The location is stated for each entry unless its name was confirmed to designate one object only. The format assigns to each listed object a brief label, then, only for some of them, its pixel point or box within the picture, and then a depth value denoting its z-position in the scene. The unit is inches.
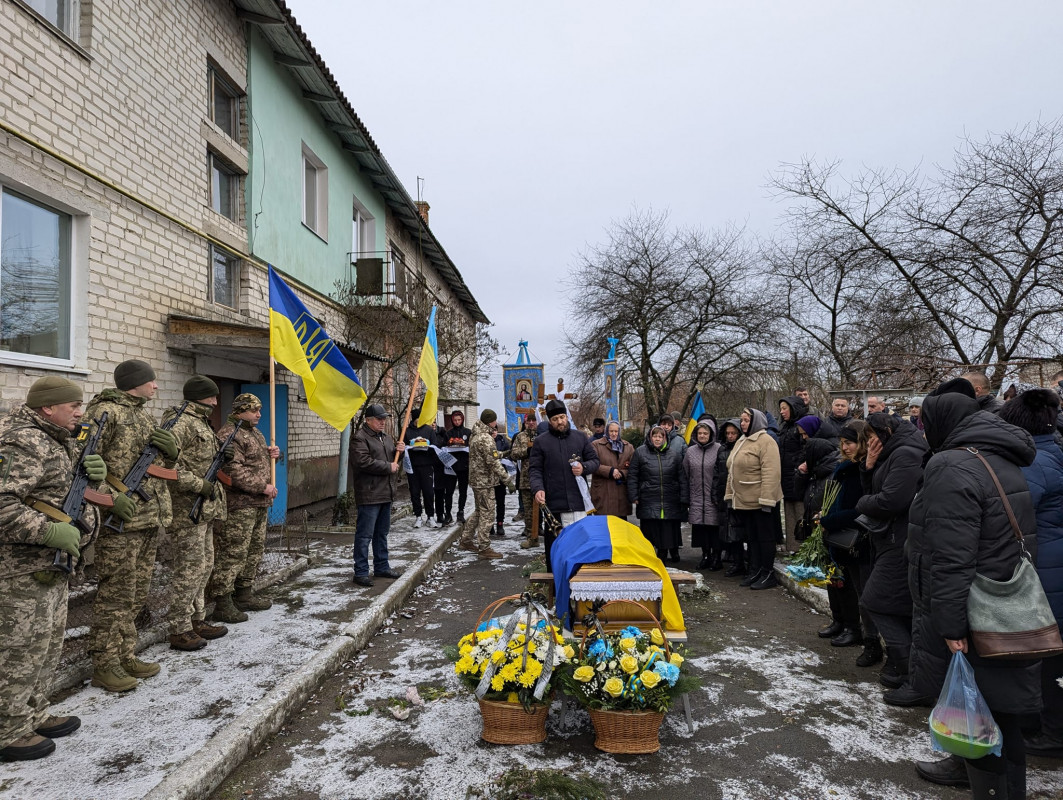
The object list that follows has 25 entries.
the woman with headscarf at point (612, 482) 363.3
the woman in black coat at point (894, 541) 171.2
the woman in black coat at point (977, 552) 113.3
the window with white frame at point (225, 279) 398.3
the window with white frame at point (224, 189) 406.0
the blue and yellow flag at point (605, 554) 177.0
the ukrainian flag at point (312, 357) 253.1
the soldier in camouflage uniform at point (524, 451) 447.2
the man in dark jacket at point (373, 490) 293.1
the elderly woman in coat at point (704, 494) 335.6
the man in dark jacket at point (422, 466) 450.3
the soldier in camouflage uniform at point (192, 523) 204.8
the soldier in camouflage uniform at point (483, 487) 382.3
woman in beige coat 297.7
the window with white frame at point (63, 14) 270.2
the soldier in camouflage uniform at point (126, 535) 171.5
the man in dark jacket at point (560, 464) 292.8
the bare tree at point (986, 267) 444.8
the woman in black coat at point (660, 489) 347.6
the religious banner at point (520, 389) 574.9
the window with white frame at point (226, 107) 414.9
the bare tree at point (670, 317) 816.9
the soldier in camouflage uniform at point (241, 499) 234.1
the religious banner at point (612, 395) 582.6
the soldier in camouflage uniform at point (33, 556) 133.8
